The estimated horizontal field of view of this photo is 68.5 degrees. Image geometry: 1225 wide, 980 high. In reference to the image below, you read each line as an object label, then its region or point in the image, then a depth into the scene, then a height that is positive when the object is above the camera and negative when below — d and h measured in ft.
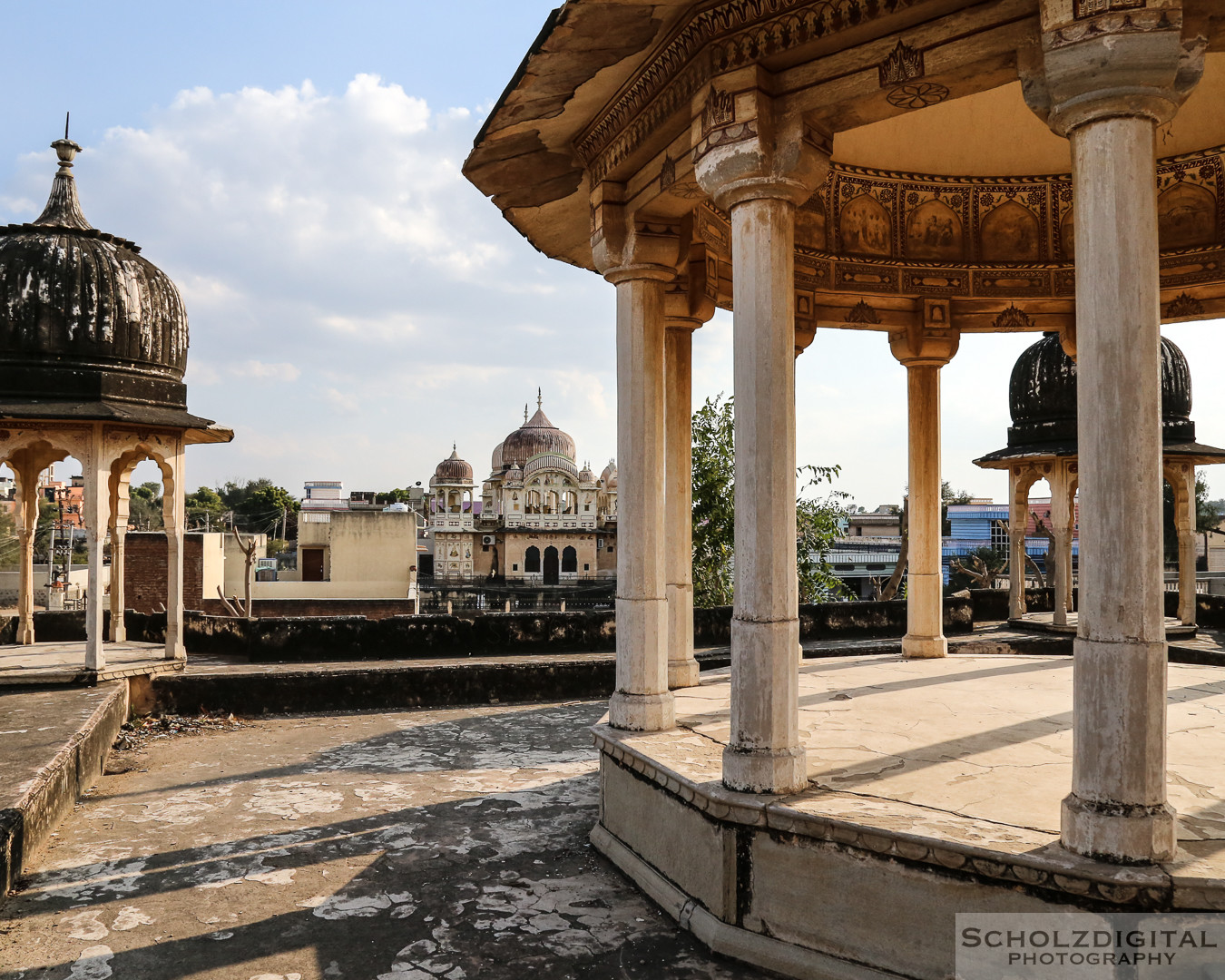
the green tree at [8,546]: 126.93 -0.58
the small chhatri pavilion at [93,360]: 35.32 +7.45
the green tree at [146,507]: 237.45 +9.70
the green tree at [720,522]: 60.54 +1.23
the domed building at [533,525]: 221.46 +3.69
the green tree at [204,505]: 266.75 +12.11
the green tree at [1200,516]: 146.20 +3.71
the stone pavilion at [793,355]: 12.17 +3.17
